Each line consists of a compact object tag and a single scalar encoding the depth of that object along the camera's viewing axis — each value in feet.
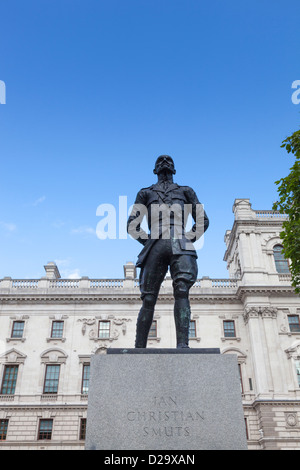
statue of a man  18.37
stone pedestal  14.21
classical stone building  92.73
